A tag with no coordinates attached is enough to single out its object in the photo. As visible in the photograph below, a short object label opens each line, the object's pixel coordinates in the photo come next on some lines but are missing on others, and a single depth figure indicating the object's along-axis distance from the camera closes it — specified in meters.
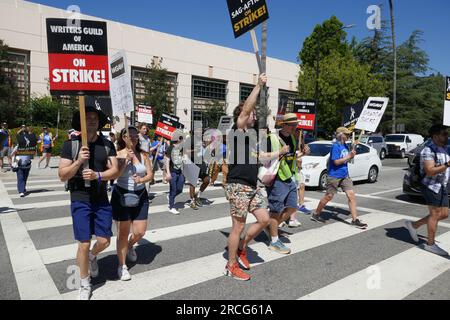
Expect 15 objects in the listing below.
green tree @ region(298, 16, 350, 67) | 36.56
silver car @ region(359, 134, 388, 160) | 25.41
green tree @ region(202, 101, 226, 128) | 34.39
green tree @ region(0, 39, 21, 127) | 22.44
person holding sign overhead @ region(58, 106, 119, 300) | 3.32
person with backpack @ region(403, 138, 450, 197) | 8.74
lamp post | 36.38
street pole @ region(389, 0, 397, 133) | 32.94
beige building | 24.80
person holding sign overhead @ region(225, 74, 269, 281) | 3.92
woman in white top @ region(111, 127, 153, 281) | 3.96
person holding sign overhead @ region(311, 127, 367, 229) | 6.38
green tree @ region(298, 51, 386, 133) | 30.03
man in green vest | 4.90
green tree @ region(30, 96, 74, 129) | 23.84
